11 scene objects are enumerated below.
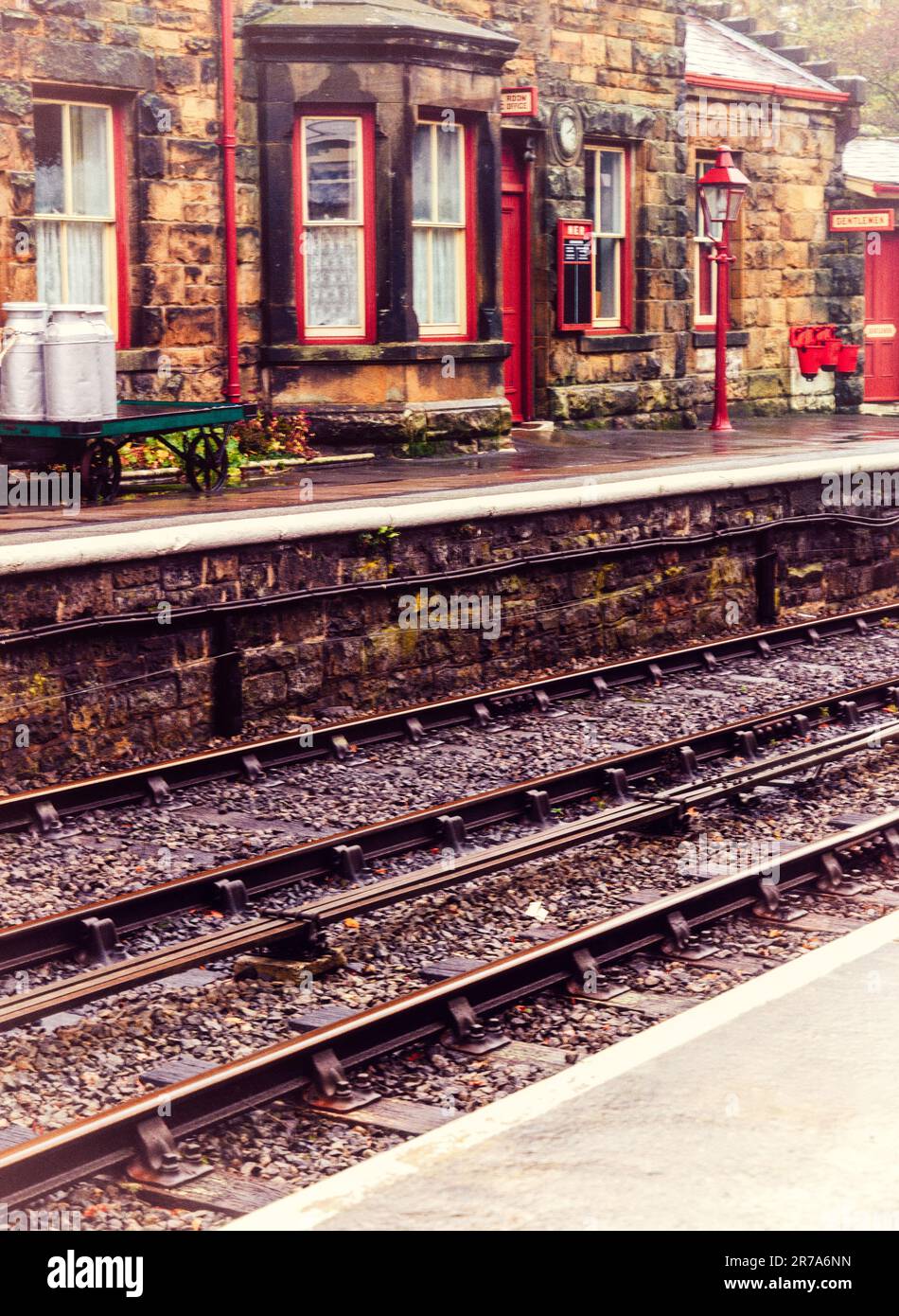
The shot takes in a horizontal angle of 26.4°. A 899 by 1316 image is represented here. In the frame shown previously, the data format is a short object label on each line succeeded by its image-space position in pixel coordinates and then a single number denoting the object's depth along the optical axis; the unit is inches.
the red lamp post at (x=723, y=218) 738.2
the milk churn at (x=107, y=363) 499.2
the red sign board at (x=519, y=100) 714.2
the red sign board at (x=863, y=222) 913.5
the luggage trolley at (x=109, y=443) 475.8
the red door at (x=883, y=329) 1019.3
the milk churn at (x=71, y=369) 490.3
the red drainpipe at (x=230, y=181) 599.5
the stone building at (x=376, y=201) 570.6
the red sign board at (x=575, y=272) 748.0
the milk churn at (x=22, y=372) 490.3
